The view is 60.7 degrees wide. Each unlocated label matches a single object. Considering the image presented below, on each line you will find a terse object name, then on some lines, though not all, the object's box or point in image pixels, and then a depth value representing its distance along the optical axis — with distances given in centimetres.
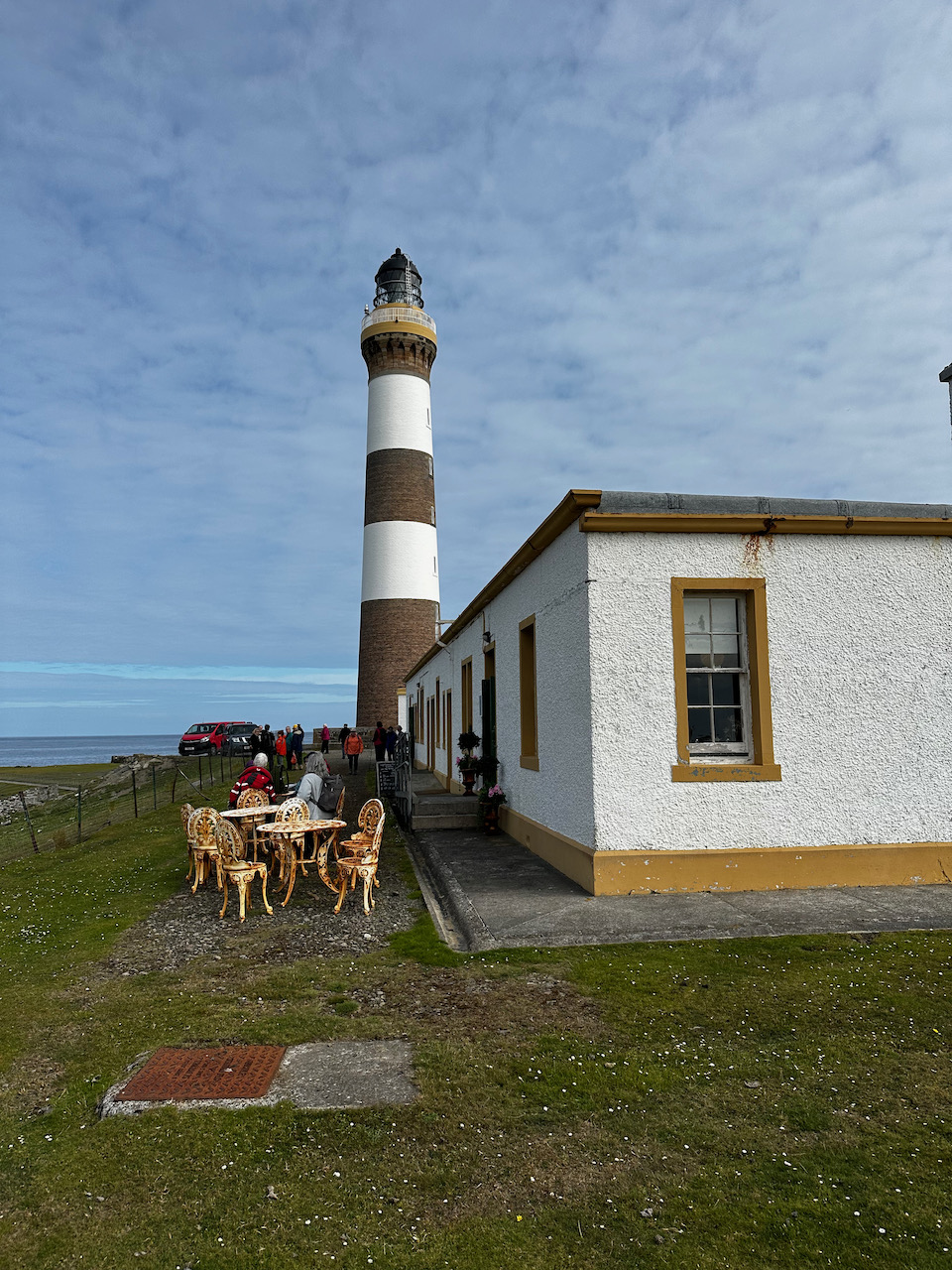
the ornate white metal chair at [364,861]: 795
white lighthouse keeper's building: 809
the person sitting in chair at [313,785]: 945
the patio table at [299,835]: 827
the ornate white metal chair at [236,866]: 773
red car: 3853
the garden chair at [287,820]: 859
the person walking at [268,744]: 1736
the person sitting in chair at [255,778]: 1077
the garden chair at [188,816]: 968
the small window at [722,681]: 820
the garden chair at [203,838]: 891
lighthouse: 3102
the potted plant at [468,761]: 1429
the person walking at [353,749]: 2755
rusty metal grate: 398
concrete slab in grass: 386
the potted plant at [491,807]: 1239
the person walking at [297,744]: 2973
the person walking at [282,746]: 2316
